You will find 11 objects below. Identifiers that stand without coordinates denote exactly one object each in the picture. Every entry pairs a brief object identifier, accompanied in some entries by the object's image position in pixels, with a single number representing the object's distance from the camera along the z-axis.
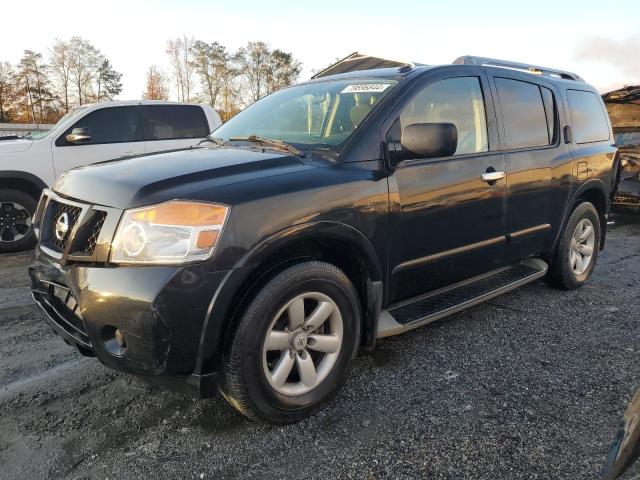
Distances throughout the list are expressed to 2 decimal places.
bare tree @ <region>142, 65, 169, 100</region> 59.44
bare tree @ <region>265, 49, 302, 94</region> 60.57
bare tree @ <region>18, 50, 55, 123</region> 50.81
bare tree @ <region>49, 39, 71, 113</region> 53.62
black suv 1.99
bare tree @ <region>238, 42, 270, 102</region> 59.19
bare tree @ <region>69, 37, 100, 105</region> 55.22
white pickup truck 6.02
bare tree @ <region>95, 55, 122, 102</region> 57.38
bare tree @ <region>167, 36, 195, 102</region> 58.28
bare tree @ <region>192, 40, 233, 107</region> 57.59
